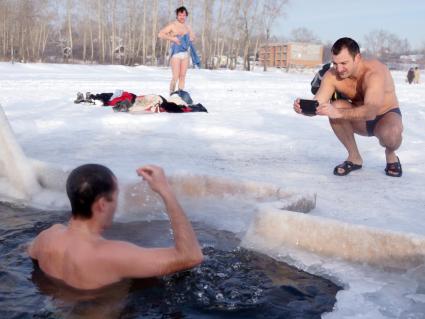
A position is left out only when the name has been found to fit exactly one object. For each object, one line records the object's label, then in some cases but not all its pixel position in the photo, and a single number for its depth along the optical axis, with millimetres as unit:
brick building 58500
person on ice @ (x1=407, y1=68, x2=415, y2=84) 26047
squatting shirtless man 4383
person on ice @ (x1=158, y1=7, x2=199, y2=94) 9680
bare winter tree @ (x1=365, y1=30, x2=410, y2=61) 87688
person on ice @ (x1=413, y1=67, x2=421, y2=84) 26650
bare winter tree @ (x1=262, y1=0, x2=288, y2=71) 45969
